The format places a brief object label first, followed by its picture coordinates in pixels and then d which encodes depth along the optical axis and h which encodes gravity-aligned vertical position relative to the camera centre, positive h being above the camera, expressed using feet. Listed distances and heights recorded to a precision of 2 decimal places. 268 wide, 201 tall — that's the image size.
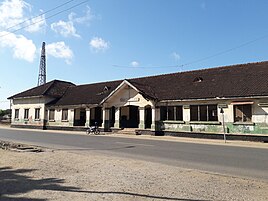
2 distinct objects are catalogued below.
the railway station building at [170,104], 72.28 +5.85
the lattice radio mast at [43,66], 207.31 +41.17
